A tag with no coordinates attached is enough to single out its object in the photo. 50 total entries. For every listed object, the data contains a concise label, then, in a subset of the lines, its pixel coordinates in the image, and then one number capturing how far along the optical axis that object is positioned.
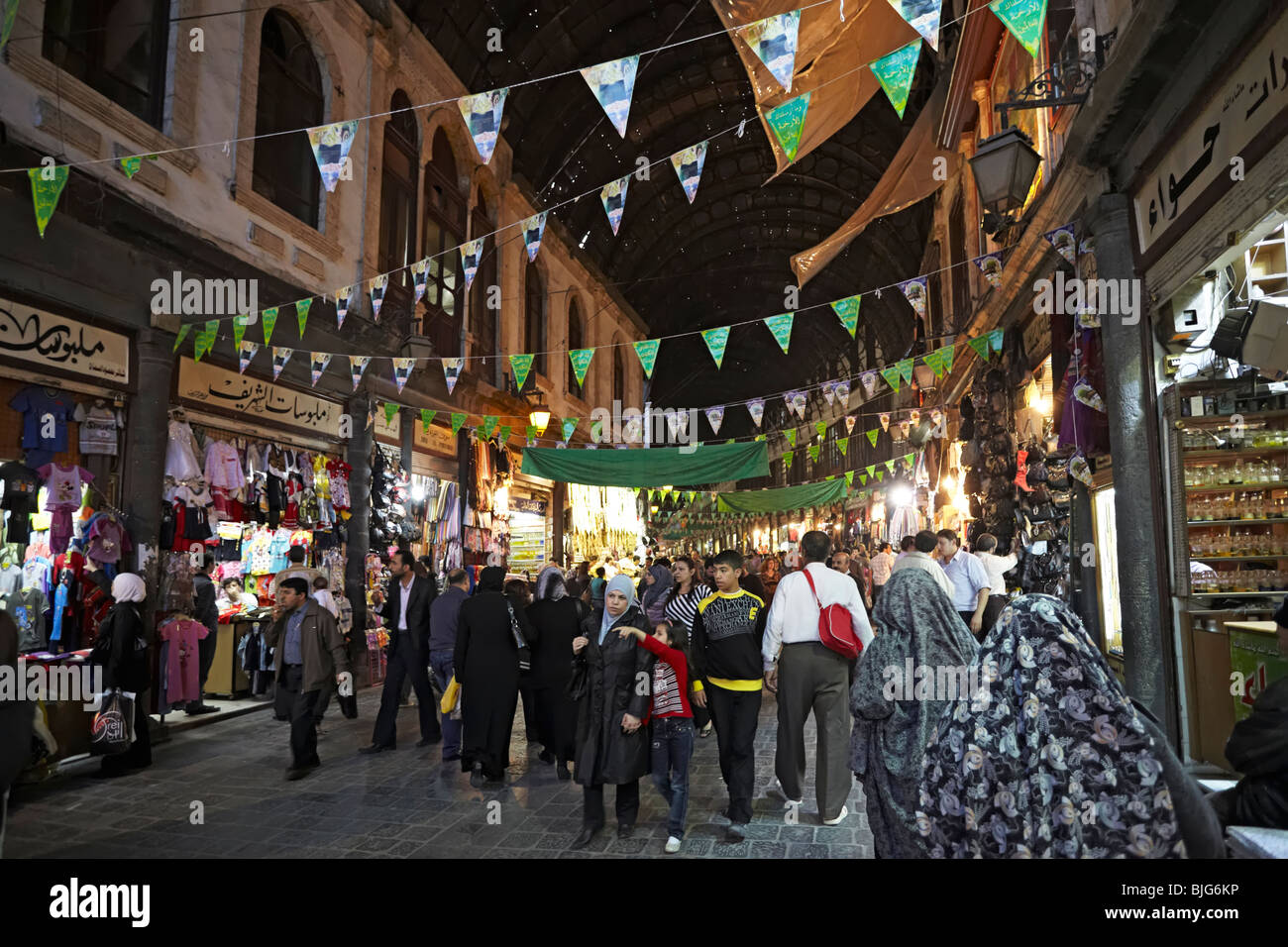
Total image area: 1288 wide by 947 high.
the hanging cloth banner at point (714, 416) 15.21
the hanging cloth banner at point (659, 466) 14.34
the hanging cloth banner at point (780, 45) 5.66
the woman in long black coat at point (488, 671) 6.30
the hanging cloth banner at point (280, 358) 9.68
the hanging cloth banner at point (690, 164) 7.06
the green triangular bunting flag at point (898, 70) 5.66
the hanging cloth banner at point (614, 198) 7.34
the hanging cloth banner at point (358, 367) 11.21
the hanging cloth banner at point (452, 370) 13.20
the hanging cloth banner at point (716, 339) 10.58
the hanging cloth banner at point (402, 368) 12.10
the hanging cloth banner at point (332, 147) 6.43
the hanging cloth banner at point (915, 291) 10.34
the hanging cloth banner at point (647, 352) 10.69
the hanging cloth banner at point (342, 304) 10.05
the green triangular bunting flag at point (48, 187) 6.23
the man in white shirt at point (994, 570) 7.90
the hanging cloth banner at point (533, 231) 7.86
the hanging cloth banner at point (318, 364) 10.37
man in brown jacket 6.59
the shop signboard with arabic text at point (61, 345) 6.93
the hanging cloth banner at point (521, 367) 12.47
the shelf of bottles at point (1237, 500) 6.08
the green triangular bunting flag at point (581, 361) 11.90
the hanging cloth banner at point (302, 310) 9.30
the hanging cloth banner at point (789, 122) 6.50
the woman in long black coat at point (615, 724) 4.83
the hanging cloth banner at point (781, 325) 10.18
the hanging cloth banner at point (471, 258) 9.49
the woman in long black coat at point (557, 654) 6.59
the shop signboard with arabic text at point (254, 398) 9.05
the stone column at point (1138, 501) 6.16
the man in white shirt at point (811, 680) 5.33
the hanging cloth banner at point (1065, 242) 7.91
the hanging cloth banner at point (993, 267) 10.38
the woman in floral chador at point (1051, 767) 2.50
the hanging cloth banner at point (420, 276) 9.94
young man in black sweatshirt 5.12
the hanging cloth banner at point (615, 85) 5.64
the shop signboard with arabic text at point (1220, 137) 4.43
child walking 4.88
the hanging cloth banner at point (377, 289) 10.06
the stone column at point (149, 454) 8.05
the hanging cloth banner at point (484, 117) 6.06
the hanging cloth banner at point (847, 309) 9.64
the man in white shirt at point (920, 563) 4.70
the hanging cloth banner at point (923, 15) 4.96
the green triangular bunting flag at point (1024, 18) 4.79
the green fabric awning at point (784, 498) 19.47
